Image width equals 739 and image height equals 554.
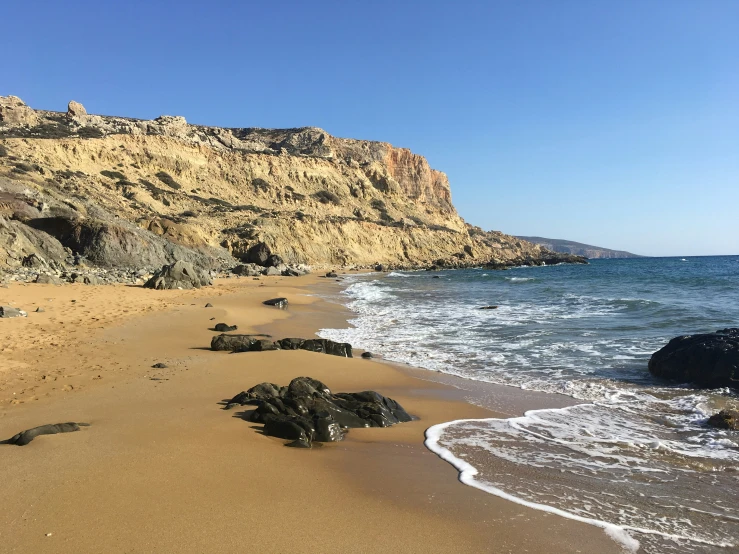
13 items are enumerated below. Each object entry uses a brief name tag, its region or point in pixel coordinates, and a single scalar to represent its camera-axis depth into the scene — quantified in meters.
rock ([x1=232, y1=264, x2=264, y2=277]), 30.03
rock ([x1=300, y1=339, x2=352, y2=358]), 9.52
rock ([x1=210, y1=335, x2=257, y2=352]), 9.42
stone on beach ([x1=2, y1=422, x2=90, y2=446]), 4.44
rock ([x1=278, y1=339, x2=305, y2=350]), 9.49
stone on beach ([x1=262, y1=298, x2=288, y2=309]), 17.12
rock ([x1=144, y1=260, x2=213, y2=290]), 18.33
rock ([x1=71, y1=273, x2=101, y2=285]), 16.98
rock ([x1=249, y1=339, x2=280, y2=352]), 9.21
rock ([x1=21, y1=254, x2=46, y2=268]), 18.50
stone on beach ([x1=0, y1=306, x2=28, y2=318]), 10.26
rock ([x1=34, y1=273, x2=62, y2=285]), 15.59
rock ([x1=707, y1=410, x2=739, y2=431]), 5.89
